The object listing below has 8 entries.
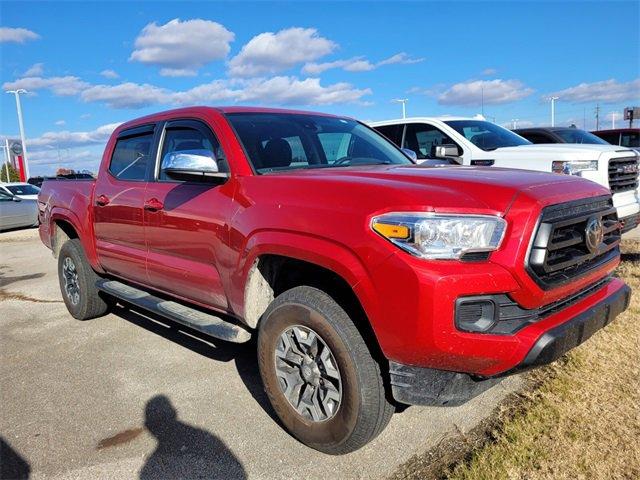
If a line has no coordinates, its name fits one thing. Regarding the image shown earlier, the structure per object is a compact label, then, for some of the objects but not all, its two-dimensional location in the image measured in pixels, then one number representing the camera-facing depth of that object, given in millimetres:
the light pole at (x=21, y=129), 43531
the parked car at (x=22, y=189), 18139
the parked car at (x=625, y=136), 17297
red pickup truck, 2293
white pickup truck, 6352
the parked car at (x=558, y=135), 9602
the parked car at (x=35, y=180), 32719
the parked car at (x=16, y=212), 16094
